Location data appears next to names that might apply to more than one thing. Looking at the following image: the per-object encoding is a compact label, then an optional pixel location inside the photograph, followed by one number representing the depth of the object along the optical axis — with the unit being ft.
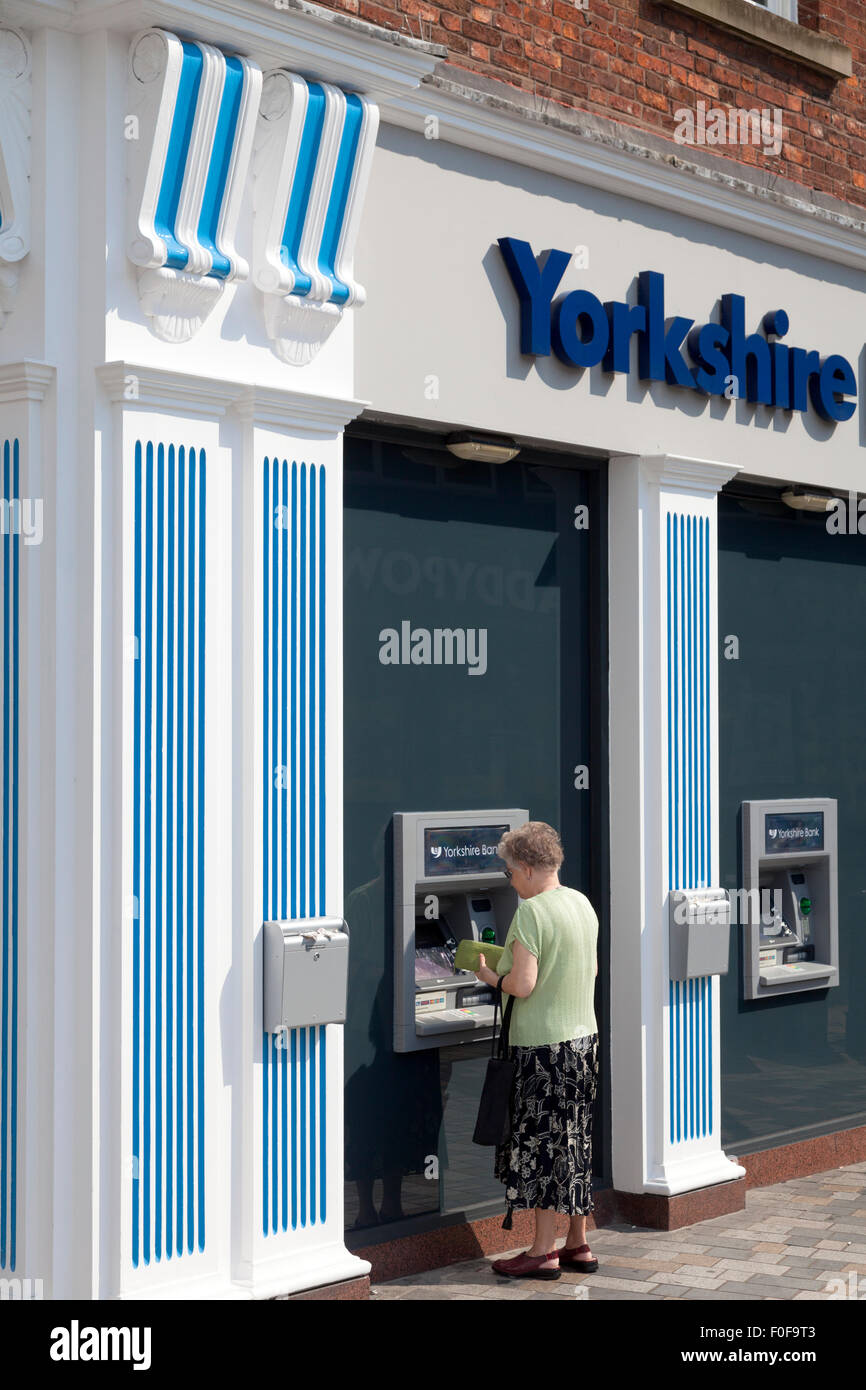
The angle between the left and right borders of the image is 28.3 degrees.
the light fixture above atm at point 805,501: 28.37
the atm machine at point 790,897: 27.32
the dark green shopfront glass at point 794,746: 27.22
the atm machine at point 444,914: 21.62
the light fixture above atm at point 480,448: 22.34
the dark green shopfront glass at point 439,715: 21.33
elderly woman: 20.75
